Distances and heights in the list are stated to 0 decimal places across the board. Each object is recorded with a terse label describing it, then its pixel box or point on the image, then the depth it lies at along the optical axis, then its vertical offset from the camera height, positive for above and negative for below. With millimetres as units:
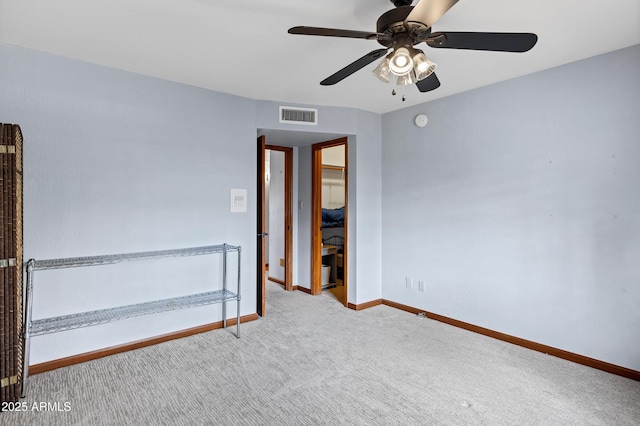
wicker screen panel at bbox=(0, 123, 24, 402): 2016 -347
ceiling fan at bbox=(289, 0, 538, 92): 1529 +829
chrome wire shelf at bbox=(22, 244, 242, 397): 2268 -807
